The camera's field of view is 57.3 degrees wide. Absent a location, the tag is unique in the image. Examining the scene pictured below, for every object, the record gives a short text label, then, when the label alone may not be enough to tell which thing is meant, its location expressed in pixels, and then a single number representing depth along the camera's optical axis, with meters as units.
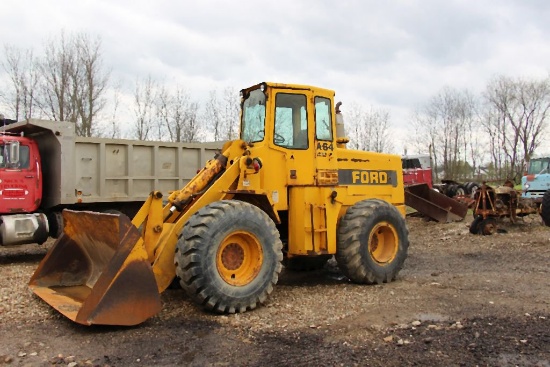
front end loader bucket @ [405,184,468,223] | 13.56
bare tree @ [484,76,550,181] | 42.69
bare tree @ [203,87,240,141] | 28.36
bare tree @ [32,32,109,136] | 25.42
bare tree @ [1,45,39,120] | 24.99
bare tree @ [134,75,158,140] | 28.06
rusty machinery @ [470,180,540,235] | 12.49
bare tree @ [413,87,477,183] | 39.97
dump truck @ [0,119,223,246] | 9.79
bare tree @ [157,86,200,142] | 28.88
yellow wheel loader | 4.97
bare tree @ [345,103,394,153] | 36.38
